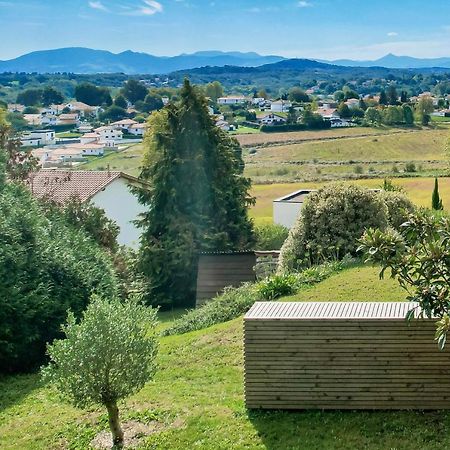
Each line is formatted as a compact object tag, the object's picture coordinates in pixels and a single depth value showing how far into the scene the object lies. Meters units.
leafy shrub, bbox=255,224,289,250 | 28.86
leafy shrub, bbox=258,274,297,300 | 14.73
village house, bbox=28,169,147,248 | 31.55
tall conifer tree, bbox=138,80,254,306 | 25.08
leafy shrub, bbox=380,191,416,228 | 18.97
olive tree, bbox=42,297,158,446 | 8.43
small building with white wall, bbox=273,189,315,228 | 31.64
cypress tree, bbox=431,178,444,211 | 31.58
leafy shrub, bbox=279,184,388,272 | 17.16
